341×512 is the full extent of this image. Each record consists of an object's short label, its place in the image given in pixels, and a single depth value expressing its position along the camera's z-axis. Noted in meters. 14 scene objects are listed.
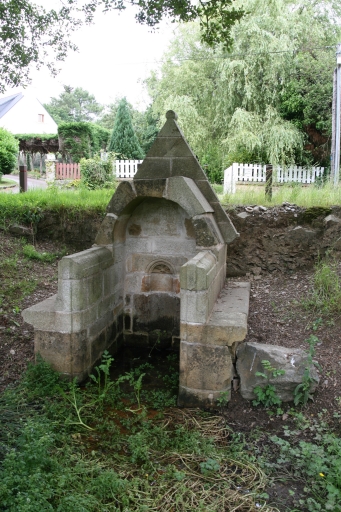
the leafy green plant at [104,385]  3.87
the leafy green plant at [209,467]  2.95
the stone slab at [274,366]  3.78
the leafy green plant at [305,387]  3.70
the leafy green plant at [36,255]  6.74
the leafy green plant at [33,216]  7.32
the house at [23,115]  38.53
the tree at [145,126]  31.30
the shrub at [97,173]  12.88
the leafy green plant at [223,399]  3.83
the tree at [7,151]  18.25
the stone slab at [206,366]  3.84
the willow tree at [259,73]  16.64
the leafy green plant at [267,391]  3.75
